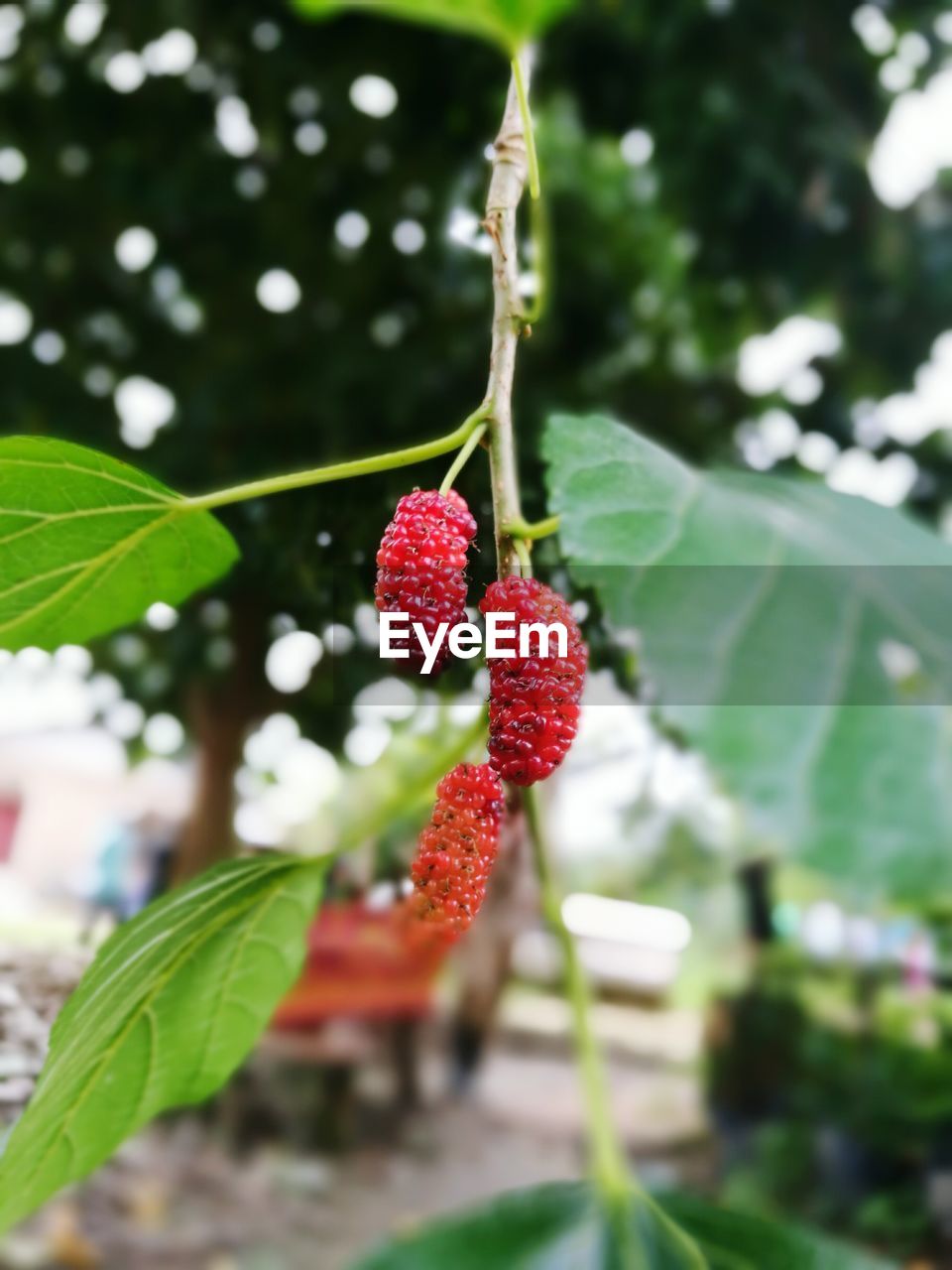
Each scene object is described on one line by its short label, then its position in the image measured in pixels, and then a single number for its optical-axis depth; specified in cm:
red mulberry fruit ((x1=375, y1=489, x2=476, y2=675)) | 25
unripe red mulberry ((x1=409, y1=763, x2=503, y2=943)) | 25
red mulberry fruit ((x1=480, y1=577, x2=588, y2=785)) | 24
